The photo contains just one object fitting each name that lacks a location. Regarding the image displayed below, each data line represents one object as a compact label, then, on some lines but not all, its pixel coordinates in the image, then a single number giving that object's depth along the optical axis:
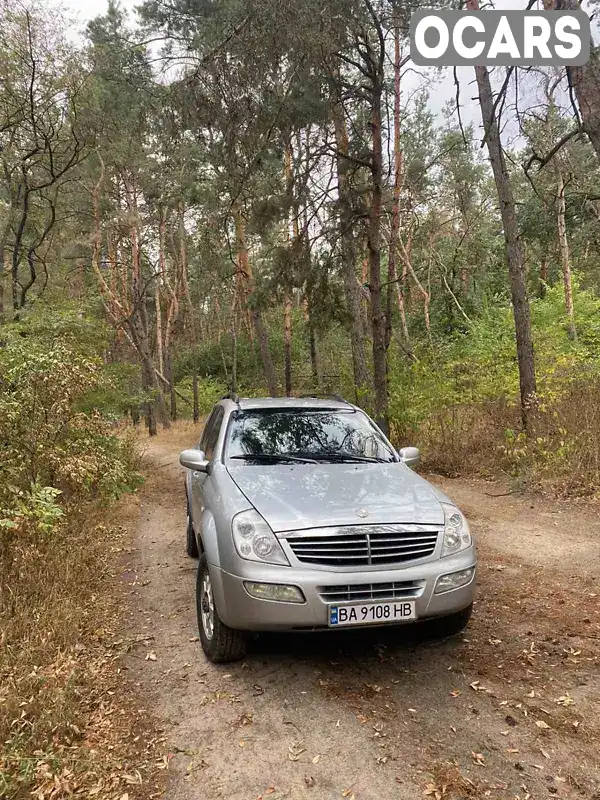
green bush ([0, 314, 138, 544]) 5.54
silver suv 3.15
